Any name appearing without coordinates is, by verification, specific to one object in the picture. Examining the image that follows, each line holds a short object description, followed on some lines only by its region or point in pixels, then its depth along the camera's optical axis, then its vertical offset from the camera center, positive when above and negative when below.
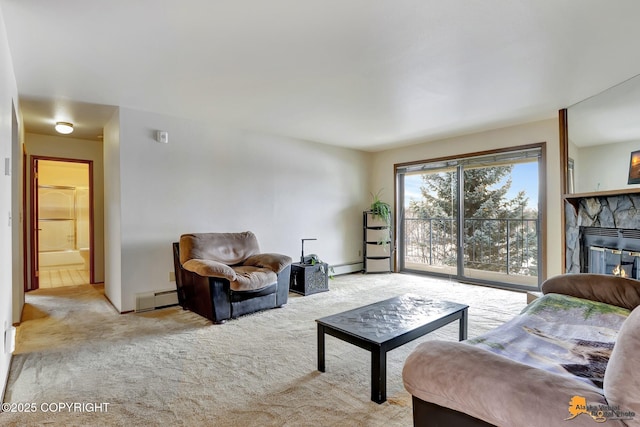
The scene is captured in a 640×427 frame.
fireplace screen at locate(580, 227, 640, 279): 2.97 -0.38
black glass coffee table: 1.91 -0.74
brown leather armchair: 3.29 -0.64
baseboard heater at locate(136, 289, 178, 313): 3.76 -0.99
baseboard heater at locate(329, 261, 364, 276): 5.91 -0.99
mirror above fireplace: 2.93 +0.75
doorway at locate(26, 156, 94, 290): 6.99 -0.02
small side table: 4.54 -0.89
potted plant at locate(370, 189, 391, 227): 5.92 +0.07
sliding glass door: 4.68 -0.06
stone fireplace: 2.97 -0.20
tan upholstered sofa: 0.92 -0.58
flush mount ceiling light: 4.18 +1.17
